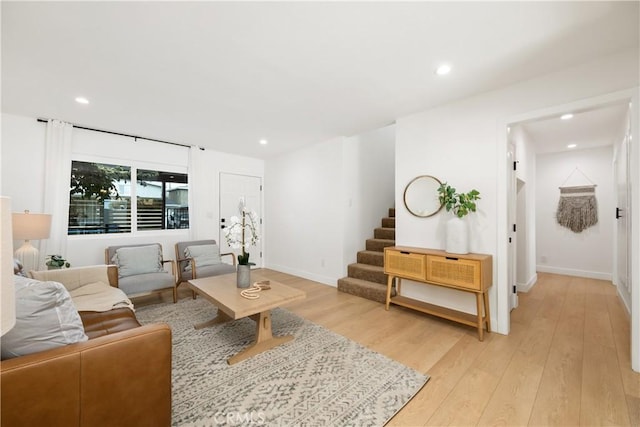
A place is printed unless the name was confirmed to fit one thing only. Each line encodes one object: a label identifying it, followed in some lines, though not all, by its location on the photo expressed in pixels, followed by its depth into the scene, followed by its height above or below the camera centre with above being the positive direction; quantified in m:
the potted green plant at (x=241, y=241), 2.41 -0.21
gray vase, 2.54 -0.57
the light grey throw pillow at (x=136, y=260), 3.35 -0.57
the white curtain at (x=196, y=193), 4.60 +0.47
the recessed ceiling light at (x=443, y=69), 2.20 +1.33
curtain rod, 3.42 +1.31
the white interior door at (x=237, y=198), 5.13 +0.45
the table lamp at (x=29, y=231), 2.77 -0.16
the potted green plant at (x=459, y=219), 2.67 +0.03
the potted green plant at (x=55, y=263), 3.09 -0.55
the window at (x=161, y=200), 4.29 +0.32
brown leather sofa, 0.97 -0.71
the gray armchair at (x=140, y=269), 3.07 -0.69
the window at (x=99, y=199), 3.71 +0.29
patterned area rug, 1.53 -1.15
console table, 2.45 -0.55
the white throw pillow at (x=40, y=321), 1.10 -0.48
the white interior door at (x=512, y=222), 2.86 +0.00
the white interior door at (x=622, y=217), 2.86 +0.08
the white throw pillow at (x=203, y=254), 3.86 -0.55
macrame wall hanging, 4.62 +0.29
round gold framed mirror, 3.09 +0.31
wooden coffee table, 2.09 -0.71
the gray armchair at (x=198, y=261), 3.58 -0.63
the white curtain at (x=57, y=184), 3.36 +0.44
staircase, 3.59 -0.77
